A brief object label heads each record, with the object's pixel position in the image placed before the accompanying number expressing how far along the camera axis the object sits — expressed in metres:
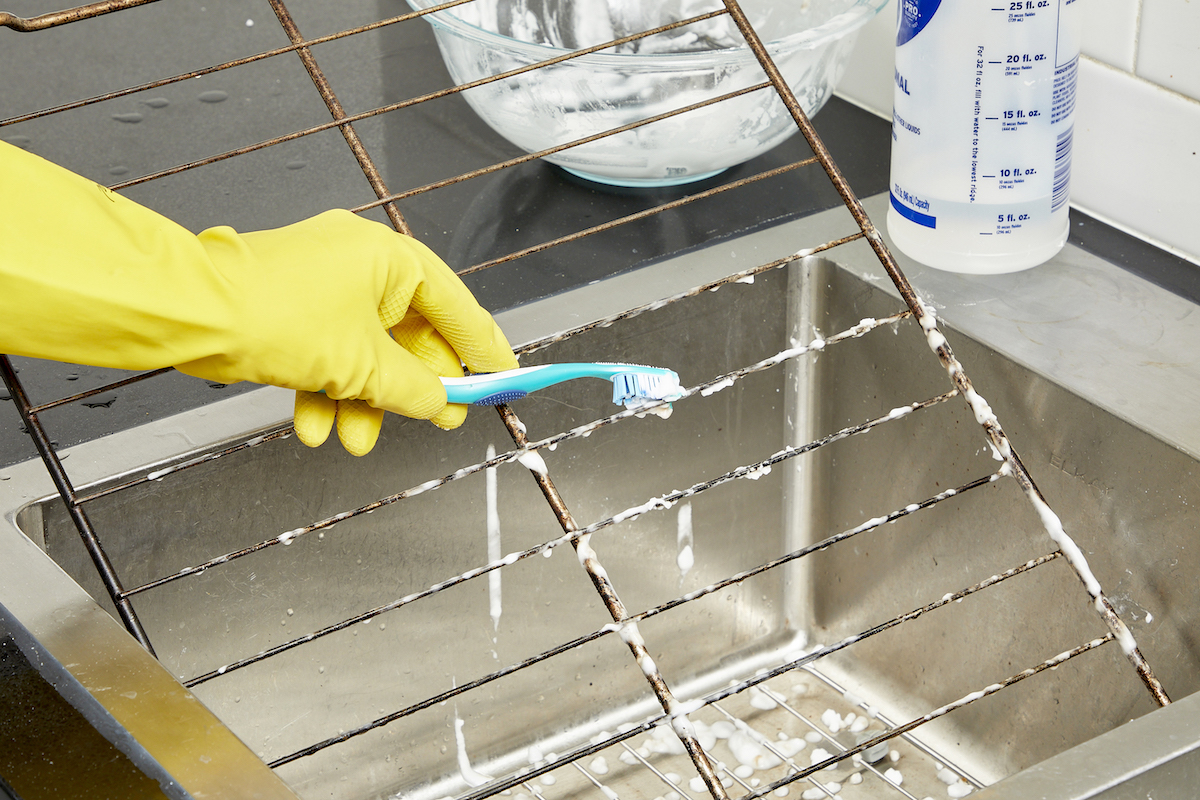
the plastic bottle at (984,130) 1.62
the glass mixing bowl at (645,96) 1.67
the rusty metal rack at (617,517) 1.47
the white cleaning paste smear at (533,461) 1.52
